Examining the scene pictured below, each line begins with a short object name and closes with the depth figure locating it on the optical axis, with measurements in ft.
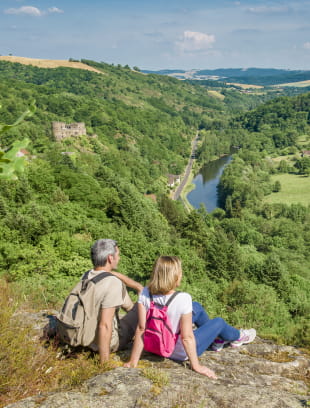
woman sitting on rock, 12.42
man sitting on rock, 12.77
